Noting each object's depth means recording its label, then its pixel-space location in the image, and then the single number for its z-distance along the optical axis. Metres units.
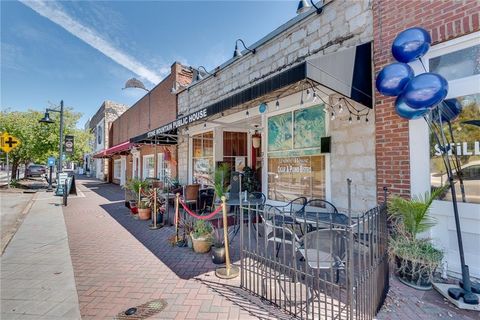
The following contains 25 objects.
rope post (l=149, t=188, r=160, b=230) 6.25
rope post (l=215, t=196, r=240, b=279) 3.45
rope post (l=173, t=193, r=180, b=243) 4.95
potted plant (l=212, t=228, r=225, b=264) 3.94
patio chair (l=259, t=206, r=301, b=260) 2.90
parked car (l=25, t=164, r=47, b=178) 25.02
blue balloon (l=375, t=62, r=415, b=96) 2.87
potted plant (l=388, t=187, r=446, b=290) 2.90
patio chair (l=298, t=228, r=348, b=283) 2.71
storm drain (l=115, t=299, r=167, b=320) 2.57
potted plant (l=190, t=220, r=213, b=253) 4.43
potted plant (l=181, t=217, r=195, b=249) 4.74
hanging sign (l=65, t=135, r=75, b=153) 13.67
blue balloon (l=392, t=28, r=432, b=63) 2.90
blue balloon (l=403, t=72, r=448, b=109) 2.54
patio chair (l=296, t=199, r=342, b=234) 3.78
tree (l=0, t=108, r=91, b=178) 15.19
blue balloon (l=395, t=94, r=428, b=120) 2.81
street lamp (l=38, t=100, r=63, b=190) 12.17
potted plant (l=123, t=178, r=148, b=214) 7.75
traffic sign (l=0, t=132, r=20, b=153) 10.92
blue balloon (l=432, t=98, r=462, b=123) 3.11
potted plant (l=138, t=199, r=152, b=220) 7.18
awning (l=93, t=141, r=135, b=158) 12.07
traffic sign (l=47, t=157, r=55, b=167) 15.45
